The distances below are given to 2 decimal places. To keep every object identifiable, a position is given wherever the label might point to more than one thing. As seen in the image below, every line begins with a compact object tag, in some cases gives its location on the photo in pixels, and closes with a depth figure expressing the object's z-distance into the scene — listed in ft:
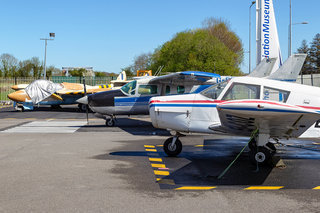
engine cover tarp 81.46
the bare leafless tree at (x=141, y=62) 254.88
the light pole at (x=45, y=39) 152.38
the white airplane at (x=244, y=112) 19.26
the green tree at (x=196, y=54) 153.69
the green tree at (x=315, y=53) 216.29
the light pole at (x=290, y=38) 98.48
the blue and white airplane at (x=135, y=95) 48.57
